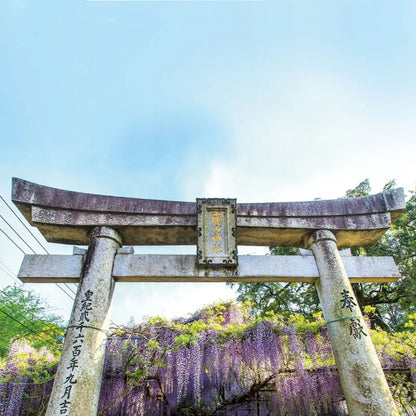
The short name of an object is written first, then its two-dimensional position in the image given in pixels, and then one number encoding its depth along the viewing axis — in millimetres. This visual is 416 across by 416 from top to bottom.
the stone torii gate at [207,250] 3561
